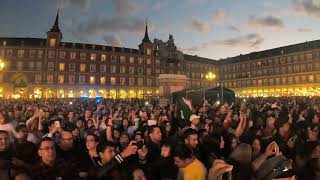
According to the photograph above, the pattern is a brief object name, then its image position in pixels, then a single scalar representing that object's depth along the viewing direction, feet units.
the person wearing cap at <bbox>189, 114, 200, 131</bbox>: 20.43
